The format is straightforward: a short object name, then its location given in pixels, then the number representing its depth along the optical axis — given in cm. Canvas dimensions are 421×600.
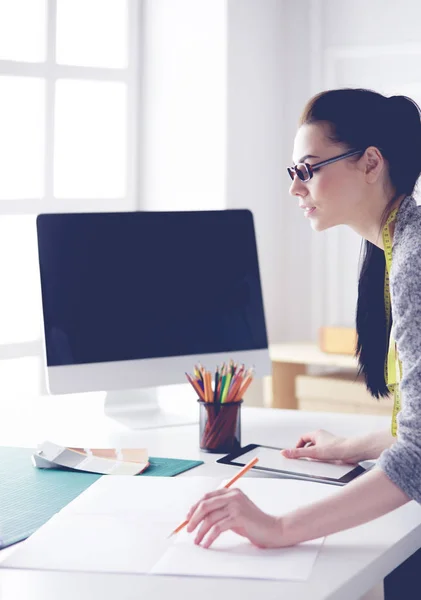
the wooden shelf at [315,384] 336
